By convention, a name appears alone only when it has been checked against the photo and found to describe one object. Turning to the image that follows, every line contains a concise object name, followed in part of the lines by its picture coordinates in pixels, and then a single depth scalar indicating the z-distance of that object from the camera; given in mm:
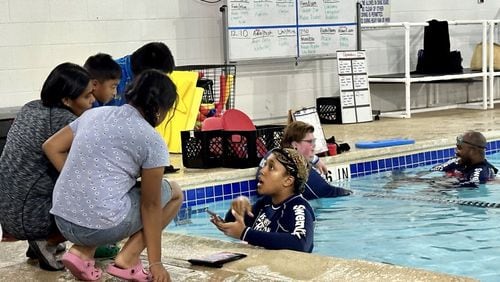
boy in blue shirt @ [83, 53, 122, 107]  4359
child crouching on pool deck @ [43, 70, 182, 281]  3406
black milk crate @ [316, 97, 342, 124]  10461
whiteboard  9828
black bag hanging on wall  11203
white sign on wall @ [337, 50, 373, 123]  10445
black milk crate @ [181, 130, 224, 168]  7125
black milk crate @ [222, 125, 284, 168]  6973
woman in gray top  3750
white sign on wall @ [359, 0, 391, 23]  11312
